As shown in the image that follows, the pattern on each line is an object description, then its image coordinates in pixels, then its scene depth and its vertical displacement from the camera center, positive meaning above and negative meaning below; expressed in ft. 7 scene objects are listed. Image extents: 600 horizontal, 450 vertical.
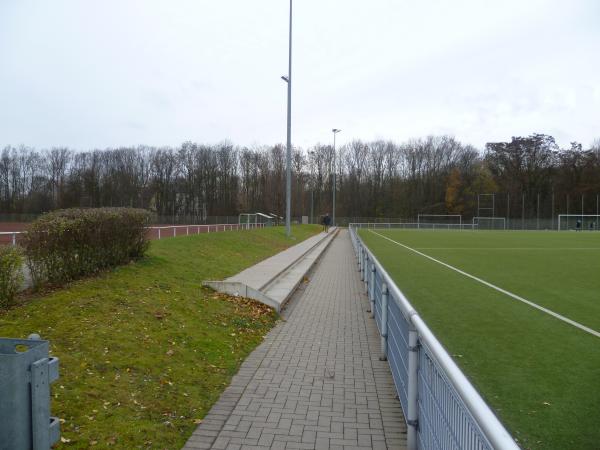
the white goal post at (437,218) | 302.45 -4.27
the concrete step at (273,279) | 32.81 -6.03
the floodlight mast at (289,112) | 93.86 +19.07
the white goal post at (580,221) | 255.70 -5.84
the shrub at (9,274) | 21.29 -2.90
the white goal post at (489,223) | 283.59 -6.85
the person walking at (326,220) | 173.76 -3.30
